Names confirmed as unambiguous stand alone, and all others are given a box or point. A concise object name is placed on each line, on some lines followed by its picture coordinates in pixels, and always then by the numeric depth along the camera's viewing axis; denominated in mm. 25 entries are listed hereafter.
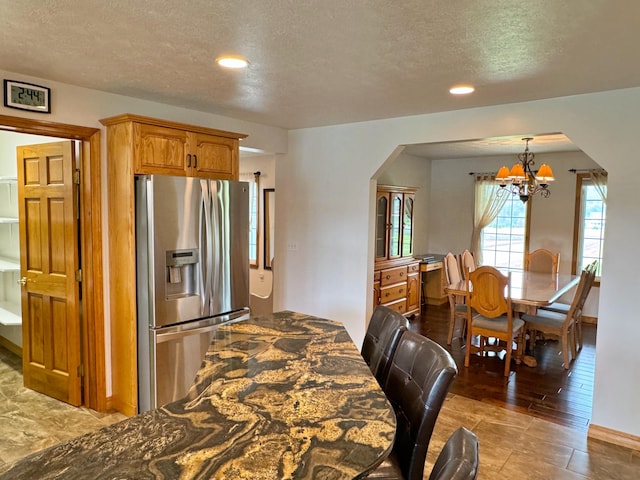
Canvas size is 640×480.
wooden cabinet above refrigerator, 2963
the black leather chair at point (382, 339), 1888
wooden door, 3211
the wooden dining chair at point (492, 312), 4180
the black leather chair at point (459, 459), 883
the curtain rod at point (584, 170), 5868
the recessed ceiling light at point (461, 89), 2828
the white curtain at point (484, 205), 6777
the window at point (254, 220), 6039
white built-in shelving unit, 4468
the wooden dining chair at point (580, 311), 4457
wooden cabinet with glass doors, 5613
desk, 7059
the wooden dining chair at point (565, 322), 4312
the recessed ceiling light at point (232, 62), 2340
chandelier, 4660
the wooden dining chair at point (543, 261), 5672
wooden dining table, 4116
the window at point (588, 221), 5969
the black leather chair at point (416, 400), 1406
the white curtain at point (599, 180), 5828
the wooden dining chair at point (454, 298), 4910
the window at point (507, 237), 6664
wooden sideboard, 5508
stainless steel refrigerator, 2949
